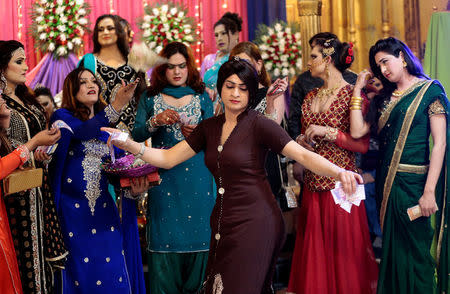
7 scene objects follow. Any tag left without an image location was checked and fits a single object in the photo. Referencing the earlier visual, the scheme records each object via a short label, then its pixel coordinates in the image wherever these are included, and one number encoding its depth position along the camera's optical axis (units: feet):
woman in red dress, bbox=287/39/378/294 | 14.39
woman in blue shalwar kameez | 13.75
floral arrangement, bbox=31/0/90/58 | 23.91
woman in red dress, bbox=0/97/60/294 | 12.17
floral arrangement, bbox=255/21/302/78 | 23.76
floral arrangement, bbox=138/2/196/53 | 24.35
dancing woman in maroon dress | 10.45
